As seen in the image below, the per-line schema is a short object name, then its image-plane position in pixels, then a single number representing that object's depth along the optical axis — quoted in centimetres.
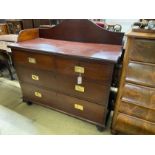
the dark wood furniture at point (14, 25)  245
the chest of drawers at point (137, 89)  95
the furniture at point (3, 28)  265
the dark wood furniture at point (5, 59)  233
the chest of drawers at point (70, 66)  119
